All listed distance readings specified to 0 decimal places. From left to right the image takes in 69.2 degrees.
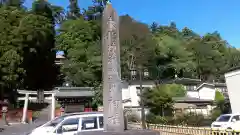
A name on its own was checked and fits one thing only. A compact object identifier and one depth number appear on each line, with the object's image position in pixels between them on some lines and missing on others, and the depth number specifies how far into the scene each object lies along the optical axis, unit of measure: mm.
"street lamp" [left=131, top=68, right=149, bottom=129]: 29389
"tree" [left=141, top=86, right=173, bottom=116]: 21101
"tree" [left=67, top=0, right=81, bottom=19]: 38413
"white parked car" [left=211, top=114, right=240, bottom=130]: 12344
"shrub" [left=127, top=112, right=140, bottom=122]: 19336
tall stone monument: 4638
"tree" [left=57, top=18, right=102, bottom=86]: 26830
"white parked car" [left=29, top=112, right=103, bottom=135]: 6555
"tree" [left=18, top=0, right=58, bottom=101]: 26117
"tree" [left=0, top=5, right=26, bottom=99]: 23018
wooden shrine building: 24476
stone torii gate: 20694
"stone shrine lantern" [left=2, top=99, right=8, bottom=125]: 18945
